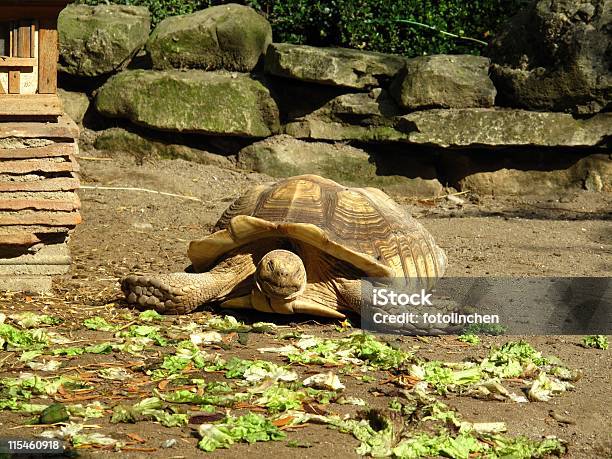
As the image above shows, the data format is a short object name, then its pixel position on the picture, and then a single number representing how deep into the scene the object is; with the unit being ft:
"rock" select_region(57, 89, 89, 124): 29.35
